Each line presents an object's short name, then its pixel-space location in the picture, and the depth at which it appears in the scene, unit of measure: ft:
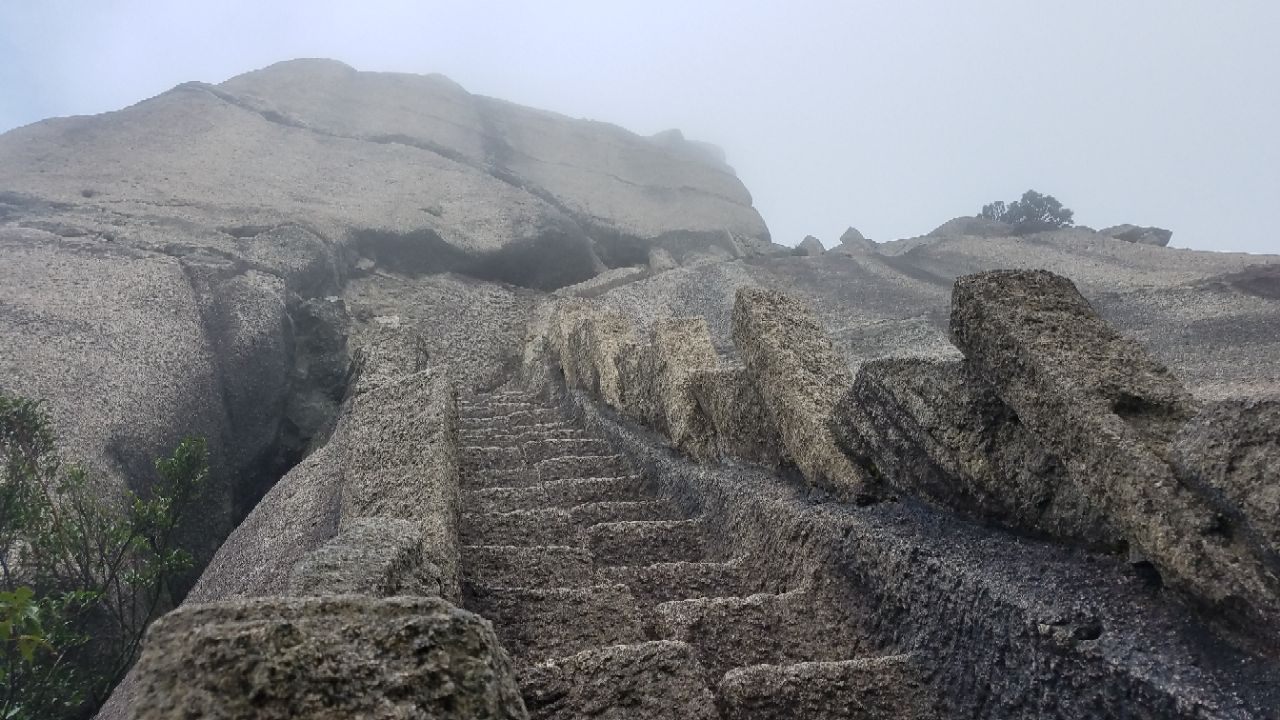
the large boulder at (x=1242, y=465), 4.81
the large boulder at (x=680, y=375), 13.99
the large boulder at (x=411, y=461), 10.21
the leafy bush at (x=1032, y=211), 81.23
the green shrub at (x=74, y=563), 17.88
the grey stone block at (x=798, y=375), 10.21
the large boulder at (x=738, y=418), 12.05
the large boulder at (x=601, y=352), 20.04
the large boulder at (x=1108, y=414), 5.15
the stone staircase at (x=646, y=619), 6.76
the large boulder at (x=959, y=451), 6.93
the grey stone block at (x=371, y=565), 6.89
